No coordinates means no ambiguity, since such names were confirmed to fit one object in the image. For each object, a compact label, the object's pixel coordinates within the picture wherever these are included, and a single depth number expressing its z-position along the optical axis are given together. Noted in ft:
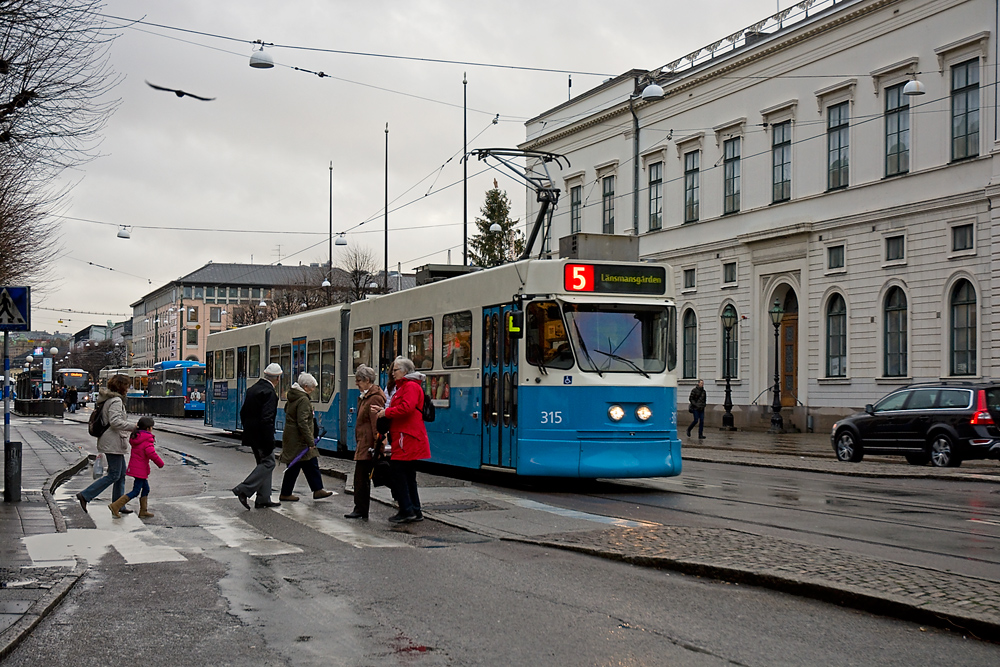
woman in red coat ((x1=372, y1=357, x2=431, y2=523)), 38.09
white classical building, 98.73
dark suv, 68.13
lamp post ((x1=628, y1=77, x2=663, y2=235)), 144.97
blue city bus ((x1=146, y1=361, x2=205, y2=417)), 209.87
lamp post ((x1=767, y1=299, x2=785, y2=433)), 113.09
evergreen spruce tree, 254.47
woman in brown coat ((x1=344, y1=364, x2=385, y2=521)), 41.11
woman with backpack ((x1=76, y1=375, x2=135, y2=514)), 43.54
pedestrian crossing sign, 47.14
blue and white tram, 48.96
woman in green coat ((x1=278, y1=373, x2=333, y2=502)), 46.19
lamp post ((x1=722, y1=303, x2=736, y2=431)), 119.75
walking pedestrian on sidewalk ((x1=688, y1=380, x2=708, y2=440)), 110.11
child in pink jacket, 41.98
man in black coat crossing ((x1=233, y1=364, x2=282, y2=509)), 44.68
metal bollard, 44.93
